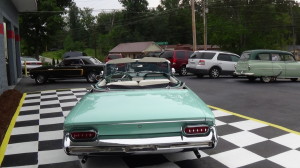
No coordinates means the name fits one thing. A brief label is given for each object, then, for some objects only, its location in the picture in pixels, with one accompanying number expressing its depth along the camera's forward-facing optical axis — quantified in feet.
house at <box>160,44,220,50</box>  229.08
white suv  55.98
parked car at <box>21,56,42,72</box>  75.25
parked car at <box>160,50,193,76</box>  62.80
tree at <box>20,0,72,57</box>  115.82
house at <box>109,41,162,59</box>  219.41
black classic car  48.42
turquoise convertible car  10.95
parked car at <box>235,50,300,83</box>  45.73
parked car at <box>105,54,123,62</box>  88.72
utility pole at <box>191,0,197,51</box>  84.88
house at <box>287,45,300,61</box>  224.20
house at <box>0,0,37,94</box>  34.91
